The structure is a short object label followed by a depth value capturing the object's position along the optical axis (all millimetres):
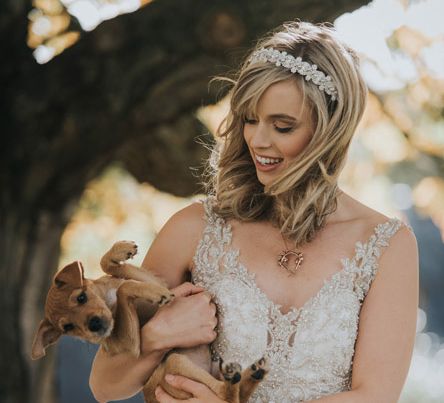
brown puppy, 3496
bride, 3516
